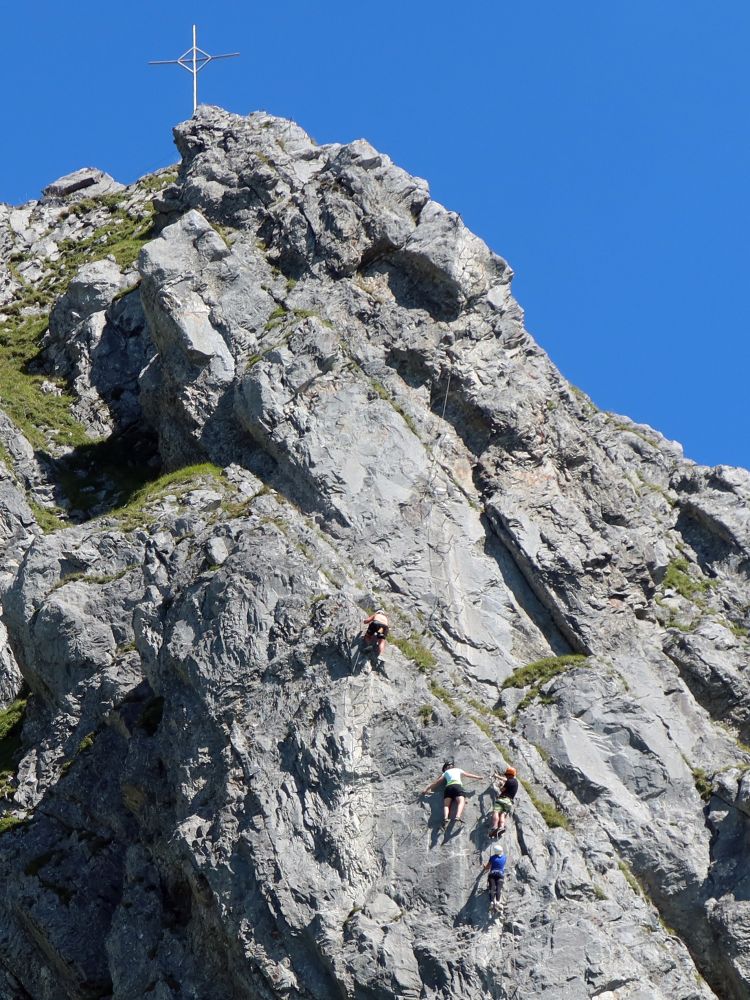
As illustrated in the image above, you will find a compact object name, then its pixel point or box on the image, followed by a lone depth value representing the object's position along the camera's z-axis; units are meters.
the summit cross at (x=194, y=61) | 74.19
